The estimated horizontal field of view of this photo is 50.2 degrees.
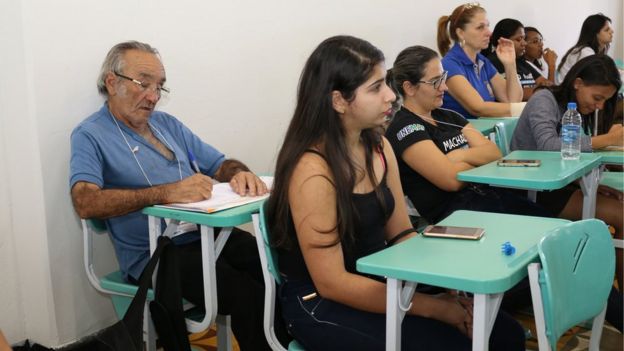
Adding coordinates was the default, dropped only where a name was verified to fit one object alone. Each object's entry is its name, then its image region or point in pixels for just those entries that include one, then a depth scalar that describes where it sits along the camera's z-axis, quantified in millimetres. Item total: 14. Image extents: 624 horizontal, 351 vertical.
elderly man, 2074
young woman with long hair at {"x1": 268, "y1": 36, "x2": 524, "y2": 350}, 1624
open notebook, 1960
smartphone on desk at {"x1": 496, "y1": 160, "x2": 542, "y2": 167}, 2618
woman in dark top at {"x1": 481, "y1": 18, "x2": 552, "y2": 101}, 5414
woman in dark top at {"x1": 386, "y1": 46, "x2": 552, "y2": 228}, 2570
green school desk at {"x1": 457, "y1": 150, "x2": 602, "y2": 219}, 2336
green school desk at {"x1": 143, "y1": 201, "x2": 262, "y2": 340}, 1879
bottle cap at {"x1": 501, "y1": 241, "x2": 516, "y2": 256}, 1520
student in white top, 5801
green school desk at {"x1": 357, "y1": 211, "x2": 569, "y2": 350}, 1375
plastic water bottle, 2835
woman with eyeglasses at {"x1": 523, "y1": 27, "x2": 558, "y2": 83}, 6004
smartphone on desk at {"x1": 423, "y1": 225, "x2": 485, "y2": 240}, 1659
